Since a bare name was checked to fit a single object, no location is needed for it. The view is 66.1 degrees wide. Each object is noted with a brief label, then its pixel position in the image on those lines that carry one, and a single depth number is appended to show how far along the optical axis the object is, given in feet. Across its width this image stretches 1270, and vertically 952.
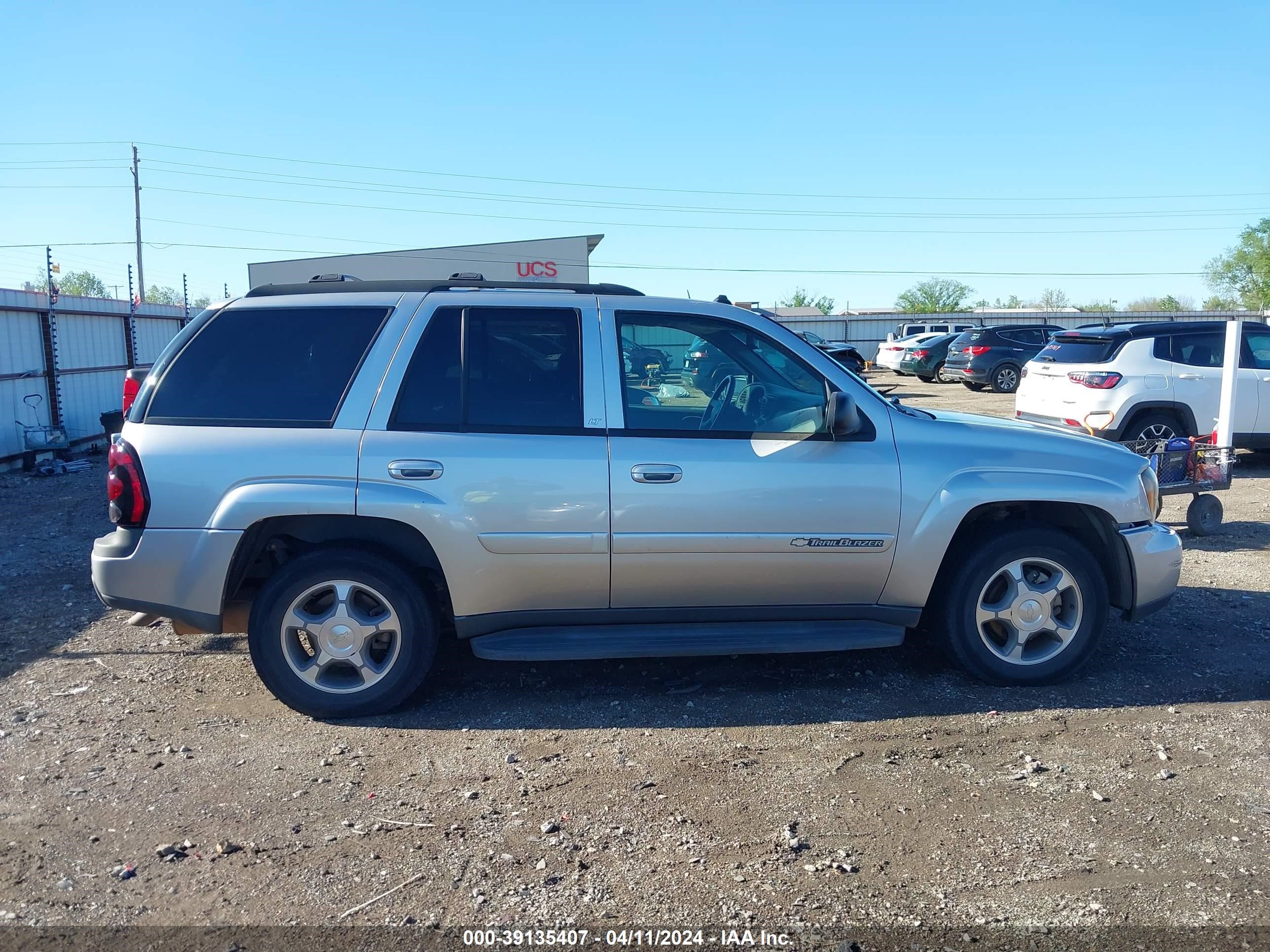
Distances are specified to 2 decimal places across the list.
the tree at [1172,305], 197.36
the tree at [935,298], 278.67
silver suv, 14.29
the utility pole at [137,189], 157.38
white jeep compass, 33.71
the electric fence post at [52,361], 44.88
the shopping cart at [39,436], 41.96
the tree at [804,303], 291.99
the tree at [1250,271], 184.96
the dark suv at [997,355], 79.10
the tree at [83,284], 199.62
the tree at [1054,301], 252.42
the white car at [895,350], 98.63
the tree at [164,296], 193.77
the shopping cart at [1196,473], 26.17
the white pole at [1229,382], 29.81
